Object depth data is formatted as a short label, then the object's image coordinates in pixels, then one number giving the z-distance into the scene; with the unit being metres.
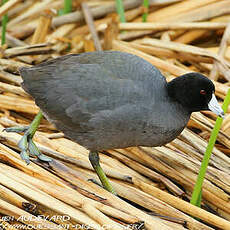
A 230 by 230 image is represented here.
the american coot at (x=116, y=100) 5.86
